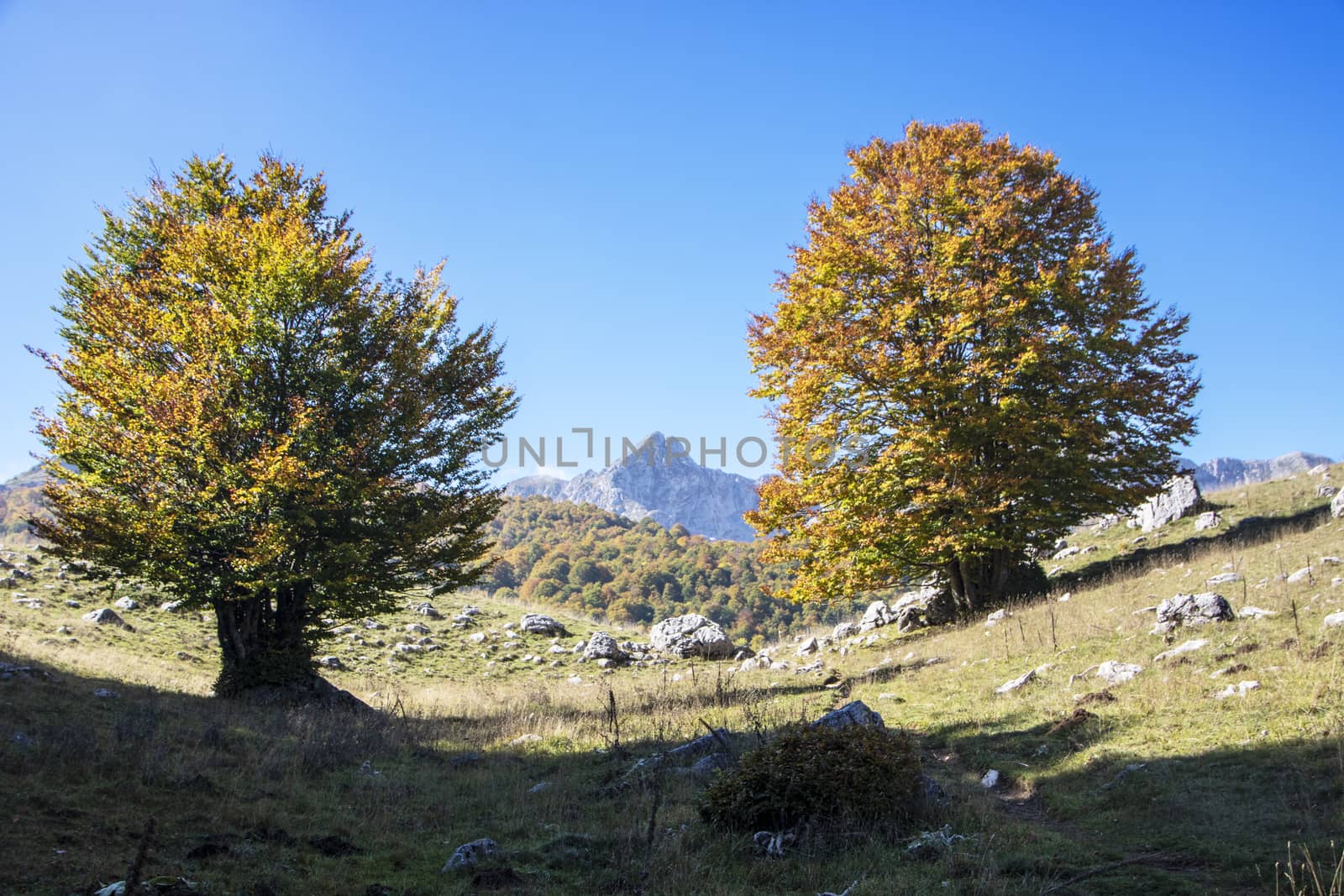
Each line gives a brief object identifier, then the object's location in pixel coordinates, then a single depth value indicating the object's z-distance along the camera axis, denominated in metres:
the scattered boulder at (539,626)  28.20
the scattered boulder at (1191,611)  10.87
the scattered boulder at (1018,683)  11.55
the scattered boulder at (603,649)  23.84
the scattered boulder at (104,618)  21.72
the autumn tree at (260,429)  14.05
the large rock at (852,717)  8.53
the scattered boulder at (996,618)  16.29
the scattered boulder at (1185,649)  9.94
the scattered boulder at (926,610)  20.77
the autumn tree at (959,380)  17.17
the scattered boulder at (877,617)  24.05
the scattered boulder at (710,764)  8.87
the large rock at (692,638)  24.86
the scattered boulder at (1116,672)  9.99
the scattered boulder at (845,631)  24.39
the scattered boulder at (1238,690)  8.21
